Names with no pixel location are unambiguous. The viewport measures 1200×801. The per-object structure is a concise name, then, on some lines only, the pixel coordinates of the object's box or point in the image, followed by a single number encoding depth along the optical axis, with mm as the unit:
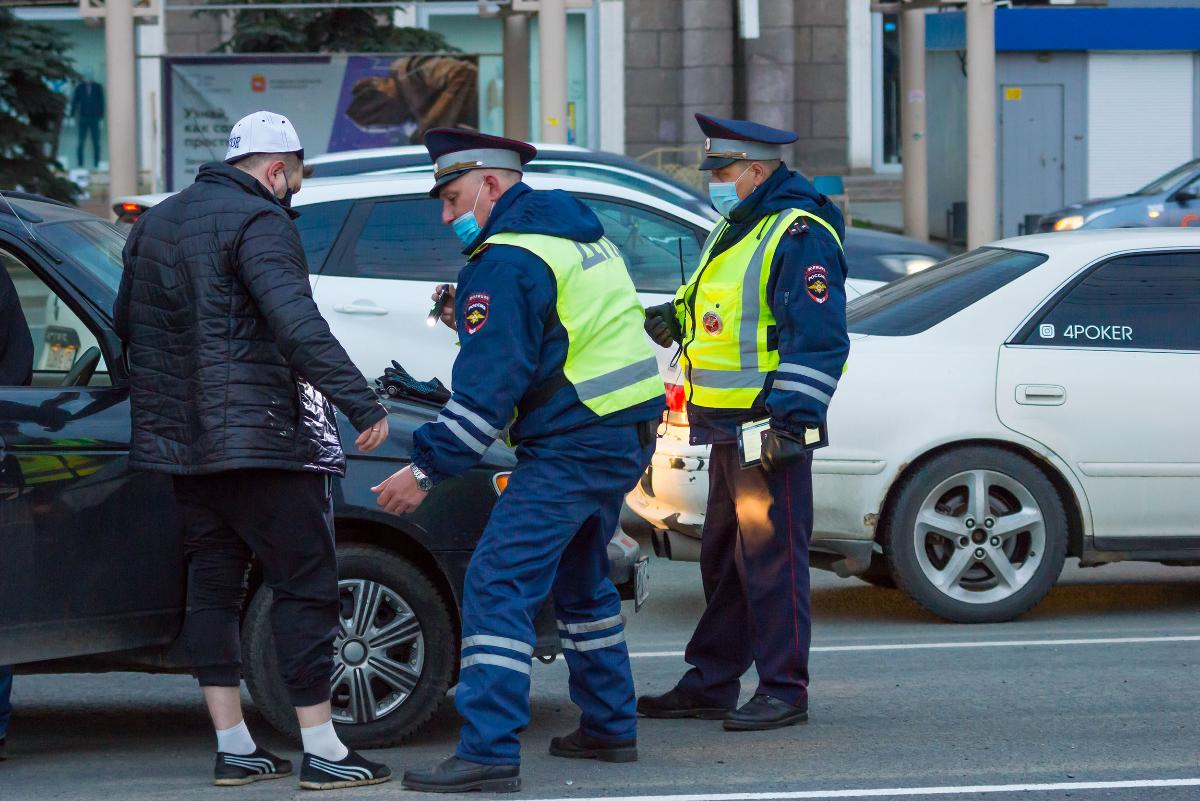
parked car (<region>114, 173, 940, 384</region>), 17578
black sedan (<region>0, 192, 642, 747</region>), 9695
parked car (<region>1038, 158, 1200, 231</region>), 36000
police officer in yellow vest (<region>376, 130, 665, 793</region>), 9305
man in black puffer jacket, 9180
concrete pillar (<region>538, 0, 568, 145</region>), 32031
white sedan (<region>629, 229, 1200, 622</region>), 14086
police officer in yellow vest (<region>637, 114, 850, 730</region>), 10695
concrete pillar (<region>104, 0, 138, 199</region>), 31844
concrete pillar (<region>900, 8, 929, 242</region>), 38906
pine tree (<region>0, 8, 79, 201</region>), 36250
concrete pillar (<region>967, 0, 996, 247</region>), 35219
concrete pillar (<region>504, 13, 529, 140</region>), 35219
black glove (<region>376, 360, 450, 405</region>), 11266
